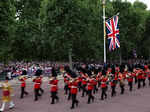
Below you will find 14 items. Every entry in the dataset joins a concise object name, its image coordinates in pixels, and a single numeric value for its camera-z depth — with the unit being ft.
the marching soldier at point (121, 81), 51.25
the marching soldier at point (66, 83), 51.83
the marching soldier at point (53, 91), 43.83
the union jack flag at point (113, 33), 79.30
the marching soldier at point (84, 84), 51.31
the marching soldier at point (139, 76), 59.07
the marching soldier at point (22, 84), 50.46
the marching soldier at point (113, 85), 49.82
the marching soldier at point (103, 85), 46.29
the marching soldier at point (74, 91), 39.99
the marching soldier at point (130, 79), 55.77
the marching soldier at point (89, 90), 43.42
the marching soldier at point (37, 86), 47.52
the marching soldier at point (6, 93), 39.55
